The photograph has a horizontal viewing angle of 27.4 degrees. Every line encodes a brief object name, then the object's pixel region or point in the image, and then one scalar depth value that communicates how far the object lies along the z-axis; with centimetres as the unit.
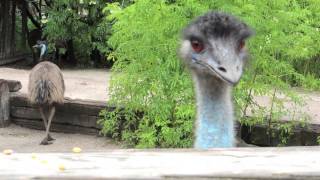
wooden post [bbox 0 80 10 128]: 787
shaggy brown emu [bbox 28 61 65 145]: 710
